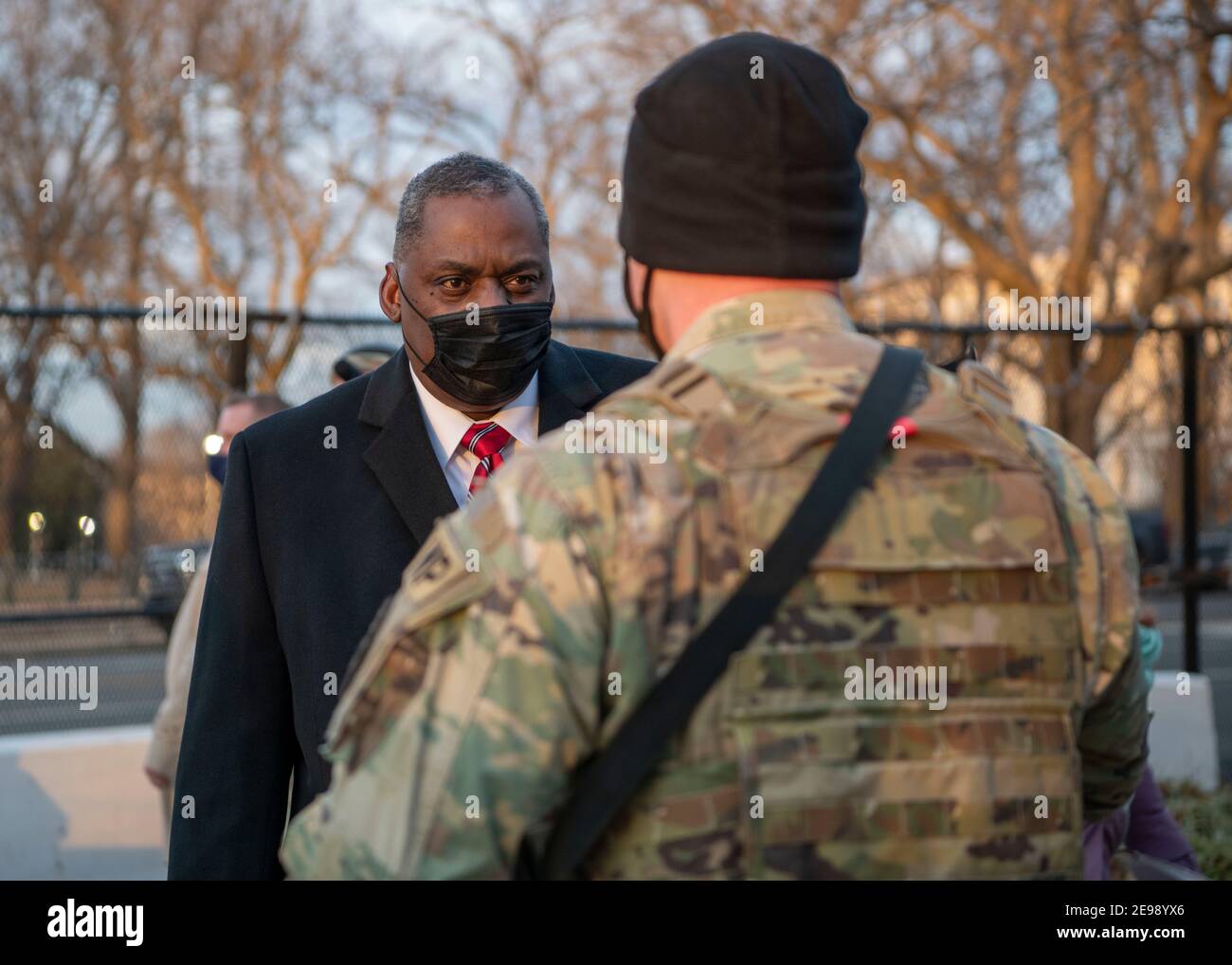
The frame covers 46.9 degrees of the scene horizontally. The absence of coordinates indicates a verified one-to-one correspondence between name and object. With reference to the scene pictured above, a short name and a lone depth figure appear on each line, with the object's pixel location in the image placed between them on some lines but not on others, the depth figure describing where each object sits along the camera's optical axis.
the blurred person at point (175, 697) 4.68
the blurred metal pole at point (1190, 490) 7.64
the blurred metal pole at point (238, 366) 6.72
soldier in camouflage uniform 1.41
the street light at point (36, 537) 7.07
